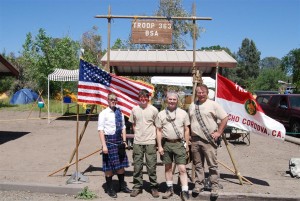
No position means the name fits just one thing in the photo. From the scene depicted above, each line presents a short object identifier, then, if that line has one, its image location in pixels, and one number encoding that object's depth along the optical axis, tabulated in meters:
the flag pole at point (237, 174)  5.24
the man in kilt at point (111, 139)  4.73
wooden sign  5.82
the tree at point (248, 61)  68.25
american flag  5.24
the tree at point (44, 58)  28.25
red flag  5.20
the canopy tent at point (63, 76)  15.47
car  11.63
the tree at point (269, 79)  63.46
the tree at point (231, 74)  65.22
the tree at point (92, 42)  41.23
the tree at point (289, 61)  51.49
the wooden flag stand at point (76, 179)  5.07
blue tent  27.39
